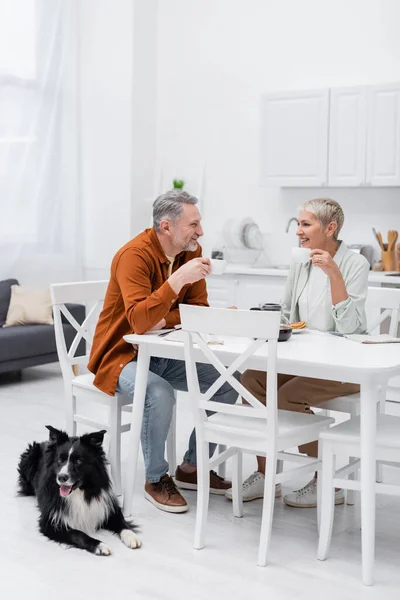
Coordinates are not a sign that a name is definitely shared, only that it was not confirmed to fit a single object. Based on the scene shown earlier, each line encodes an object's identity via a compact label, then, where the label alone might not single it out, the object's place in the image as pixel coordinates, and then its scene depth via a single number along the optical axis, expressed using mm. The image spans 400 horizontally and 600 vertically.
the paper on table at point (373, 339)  2979
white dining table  2551
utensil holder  5867
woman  3168
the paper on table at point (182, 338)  2969
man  3088
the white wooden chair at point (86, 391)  3311
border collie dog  2801
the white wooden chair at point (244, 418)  2602
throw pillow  5848
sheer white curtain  6355
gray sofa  5492
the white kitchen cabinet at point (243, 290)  5875
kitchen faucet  6315
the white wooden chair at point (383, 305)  3473
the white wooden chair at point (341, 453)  2625
